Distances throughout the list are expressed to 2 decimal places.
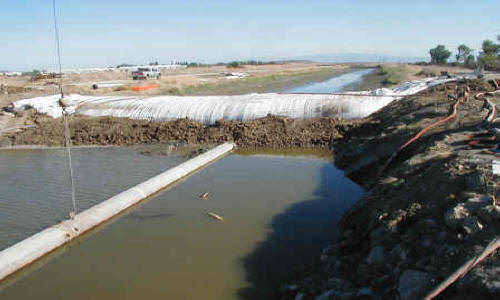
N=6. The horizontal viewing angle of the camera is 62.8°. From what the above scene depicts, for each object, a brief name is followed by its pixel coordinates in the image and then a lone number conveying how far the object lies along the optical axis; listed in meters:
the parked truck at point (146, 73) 40.72
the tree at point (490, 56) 31.54
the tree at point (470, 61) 43.22
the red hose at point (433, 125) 8.55
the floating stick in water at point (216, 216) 7.50
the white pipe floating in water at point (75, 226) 5.89
